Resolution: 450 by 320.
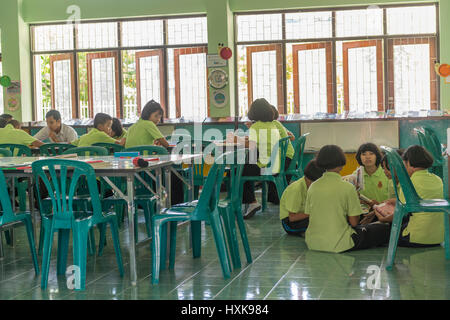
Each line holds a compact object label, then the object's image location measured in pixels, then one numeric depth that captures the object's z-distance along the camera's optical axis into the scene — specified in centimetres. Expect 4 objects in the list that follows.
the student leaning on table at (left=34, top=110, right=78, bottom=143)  729
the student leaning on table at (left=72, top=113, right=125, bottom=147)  603
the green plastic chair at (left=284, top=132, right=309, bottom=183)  632
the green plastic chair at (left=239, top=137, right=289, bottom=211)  593
